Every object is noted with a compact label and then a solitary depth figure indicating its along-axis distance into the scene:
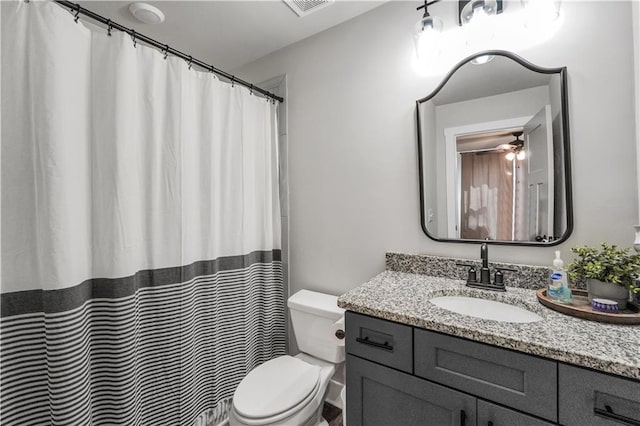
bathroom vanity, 0.69
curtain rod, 1.07
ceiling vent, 1.54
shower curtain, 0.97
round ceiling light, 1.54
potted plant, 0.89
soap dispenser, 1.00
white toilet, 1.23
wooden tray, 0.84
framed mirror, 1.18
